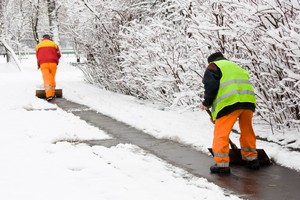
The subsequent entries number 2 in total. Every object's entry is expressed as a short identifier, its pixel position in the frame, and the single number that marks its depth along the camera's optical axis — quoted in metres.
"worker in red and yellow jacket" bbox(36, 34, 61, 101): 21.56
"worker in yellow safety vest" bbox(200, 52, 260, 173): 8.75
